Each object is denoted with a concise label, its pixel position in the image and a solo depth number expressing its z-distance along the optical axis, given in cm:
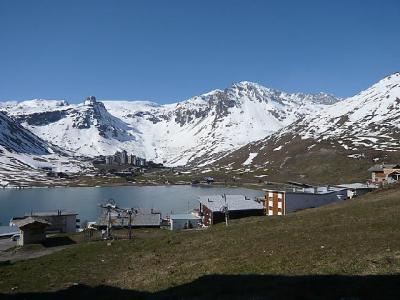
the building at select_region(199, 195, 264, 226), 8738
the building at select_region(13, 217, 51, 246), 6594
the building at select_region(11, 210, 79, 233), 9338
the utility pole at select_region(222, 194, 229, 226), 8141
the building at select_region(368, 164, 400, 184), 13312
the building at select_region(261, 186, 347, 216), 9138
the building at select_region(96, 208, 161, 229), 8906
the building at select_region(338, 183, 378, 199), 11081
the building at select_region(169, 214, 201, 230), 9325
